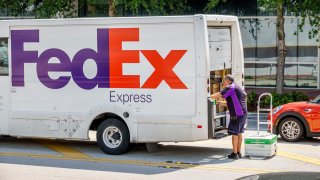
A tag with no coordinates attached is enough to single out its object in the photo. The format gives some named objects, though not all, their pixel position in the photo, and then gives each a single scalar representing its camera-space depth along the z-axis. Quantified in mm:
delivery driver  12992
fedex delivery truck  12758
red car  15242
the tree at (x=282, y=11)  22906
